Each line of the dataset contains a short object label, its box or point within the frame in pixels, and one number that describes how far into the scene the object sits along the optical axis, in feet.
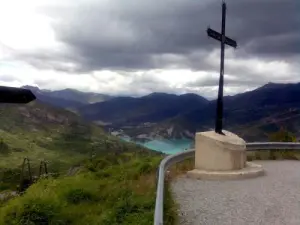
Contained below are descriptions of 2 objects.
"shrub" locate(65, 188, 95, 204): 22.21
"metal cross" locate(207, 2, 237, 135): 30.95
